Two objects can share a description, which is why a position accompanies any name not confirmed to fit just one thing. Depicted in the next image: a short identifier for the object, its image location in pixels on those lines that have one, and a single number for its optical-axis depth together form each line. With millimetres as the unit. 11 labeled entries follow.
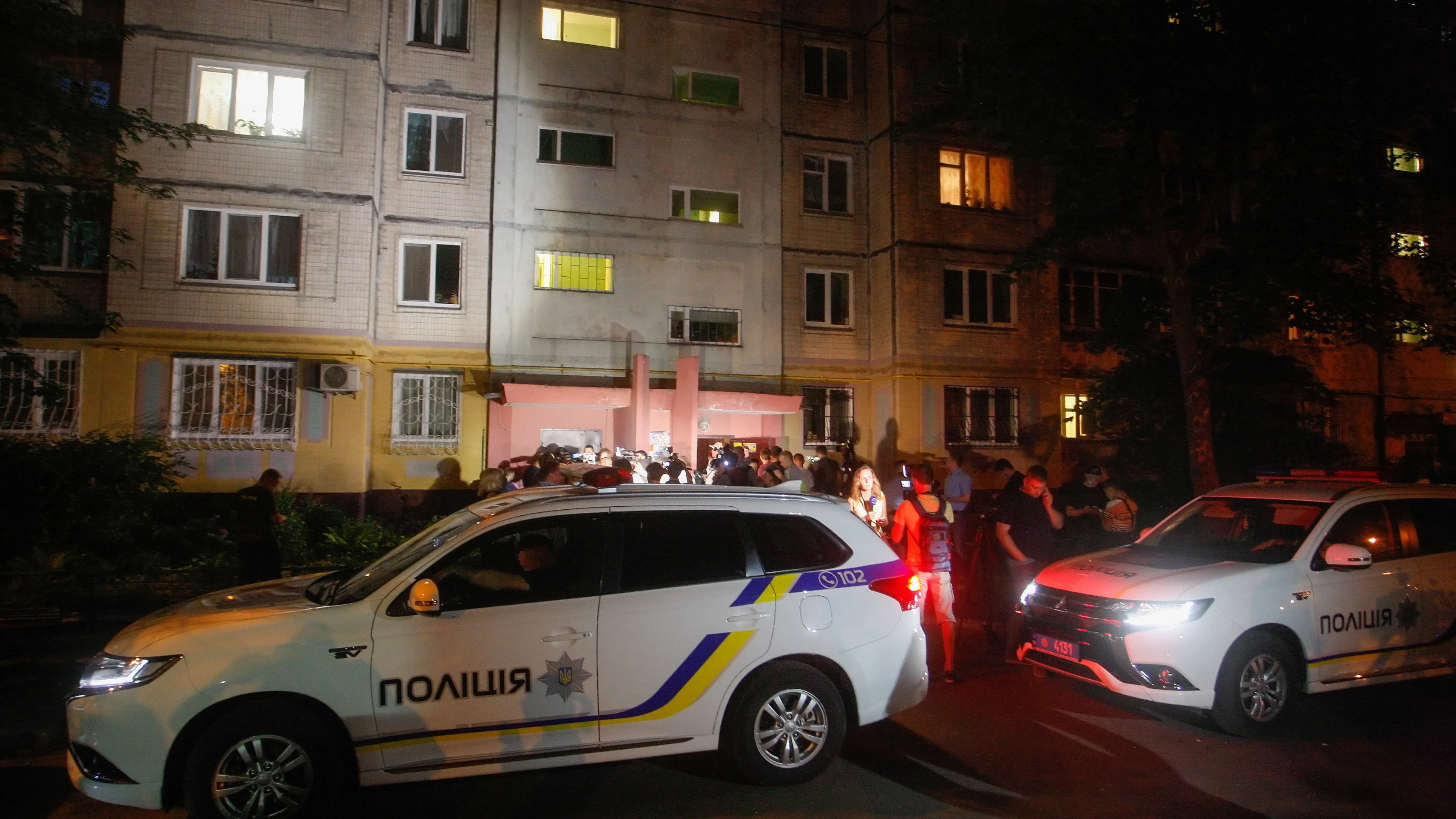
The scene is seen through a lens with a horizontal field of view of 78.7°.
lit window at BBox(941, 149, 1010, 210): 19938
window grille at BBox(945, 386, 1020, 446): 19609
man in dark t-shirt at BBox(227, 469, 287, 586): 8711
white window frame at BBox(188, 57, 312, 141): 15719
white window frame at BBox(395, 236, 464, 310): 17344
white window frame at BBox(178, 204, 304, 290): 15516
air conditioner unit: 15602
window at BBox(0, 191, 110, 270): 9625
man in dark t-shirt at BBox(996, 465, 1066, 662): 8117
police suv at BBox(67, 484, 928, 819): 4395
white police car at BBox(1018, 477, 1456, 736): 6285
